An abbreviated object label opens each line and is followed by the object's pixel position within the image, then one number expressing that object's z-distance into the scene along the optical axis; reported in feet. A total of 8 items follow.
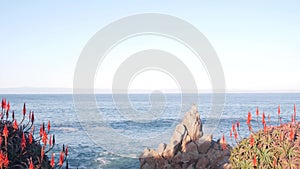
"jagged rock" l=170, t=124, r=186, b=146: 68.50
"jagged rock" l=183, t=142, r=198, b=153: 66.10
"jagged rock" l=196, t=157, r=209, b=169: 61.52
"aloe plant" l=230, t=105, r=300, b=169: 23.16
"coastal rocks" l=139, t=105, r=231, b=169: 62.28
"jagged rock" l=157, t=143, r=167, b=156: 67.00
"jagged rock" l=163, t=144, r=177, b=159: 66.54
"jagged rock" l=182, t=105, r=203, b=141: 72.12
